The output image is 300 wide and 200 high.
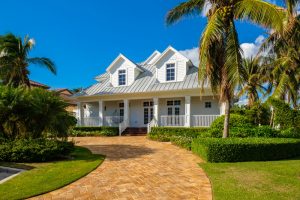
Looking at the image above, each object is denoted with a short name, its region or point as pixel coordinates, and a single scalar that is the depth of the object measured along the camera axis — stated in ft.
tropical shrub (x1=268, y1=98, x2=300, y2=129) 45.25
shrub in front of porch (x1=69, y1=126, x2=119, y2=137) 69.51
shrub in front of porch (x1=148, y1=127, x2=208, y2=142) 55.68
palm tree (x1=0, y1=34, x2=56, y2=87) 60.90
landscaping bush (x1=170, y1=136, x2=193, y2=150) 42.26
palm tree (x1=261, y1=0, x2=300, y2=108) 52.16
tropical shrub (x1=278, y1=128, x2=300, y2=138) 42.28
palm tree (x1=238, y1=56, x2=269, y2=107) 74.18
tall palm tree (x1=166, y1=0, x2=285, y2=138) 31.14
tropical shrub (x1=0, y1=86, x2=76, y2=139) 33.37
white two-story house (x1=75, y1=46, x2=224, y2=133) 64.90
